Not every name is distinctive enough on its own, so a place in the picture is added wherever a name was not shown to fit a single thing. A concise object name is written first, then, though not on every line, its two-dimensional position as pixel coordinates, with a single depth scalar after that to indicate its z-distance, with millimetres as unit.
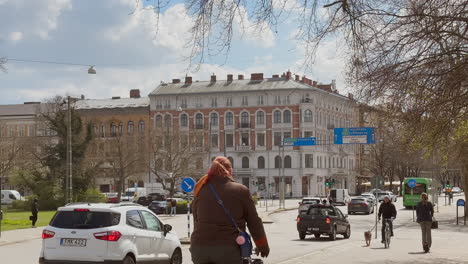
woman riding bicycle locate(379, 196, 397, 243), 25719
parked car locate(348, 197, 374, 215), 61469
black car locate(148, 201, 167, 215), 60469
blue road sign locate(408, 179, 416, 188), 54431
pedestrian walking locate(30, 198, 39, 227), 40838
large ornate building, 113375
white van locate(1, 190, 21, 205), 87312
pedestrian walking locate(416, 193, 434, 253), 23000
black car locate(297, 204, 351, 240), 30141
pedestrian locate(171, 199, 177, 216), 57897
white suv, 14367
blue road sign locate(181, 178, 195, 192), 29031
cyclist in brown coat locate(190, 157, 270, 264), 7242
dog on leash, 26406
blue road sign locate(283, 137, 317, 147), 69000
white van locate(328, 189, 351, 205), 81875
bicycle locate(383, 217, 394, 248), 25088
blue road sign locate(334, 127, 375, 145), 52969
